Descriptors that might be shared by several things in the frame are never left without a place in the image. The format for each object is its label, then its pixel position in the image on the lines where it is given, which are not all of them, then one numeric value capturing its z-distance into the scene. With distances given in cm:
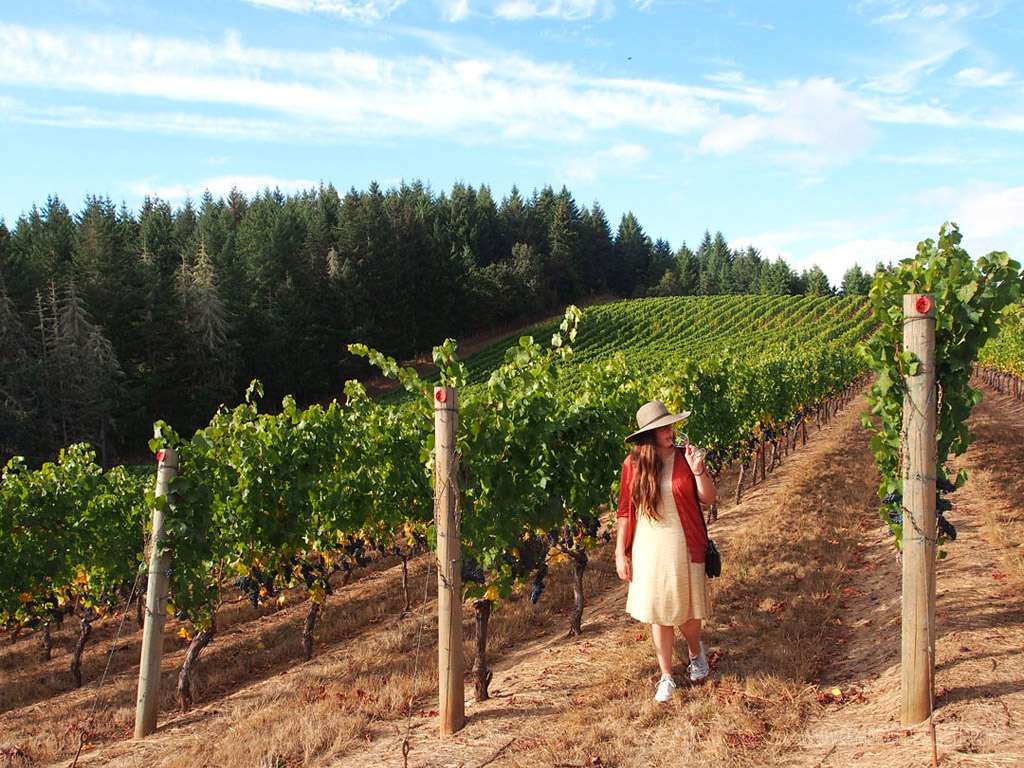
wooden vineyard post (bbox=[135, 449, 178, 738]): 548
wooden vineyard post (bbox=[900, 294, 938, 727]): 381
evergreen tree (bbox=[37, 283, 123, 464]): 3147
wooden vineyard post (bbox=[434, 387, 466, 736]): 430
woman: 414
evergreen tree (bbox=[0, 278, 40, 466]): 2864
